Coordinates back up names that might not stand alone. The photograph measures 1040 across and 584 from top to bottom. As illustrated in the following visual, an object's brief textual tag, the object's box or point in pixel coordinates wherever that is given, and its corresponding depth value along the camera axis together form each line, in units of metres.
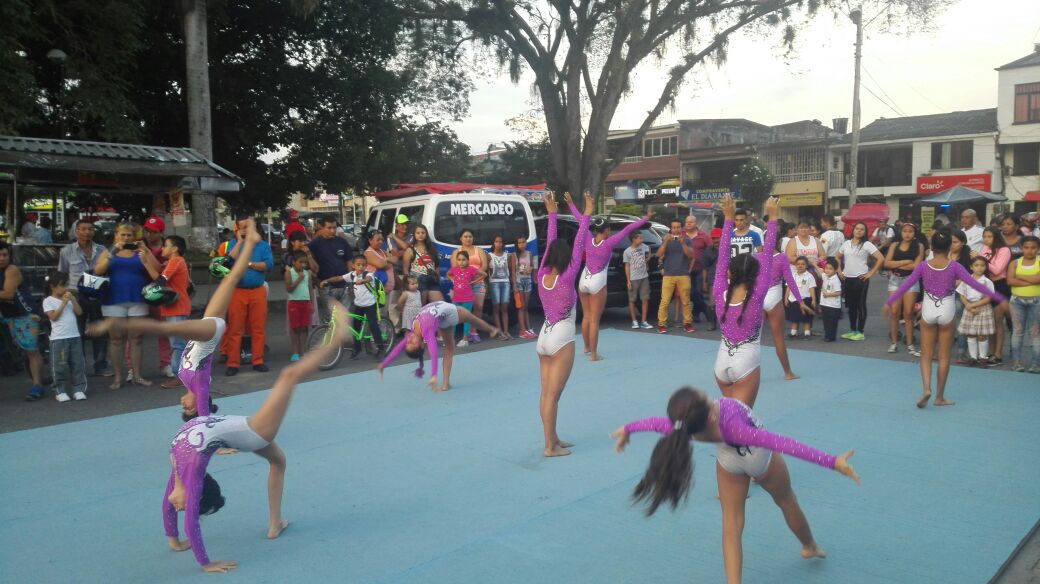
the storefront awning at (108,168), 9.73
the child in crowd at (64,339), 7.76
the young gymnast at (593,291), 9.12
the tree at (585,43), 19.58
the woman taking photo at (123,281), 8.38
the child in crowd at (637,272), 11.98
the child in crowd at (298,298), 9.46
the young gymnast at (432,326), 7.32
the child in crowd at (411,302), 9.62
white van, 11.52
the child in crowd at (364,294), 9.80
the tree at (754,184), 36.81
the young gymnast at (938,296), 6.70
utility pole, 27.62
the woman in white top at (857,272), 10.69
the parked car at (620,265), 12.56
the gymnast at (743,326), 4.88
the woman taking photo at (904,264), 9.76
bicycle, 9.49
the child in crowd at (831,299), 10.59
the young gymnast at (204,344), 4.38
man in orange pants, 9.03
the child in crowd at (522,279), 11.59
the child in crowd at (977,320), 8.85
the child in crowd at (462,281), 10.64
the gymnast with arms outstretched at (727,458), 3.12
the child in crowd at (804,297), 10.73
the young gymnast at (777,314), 8.06
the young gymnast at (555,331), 5.75
